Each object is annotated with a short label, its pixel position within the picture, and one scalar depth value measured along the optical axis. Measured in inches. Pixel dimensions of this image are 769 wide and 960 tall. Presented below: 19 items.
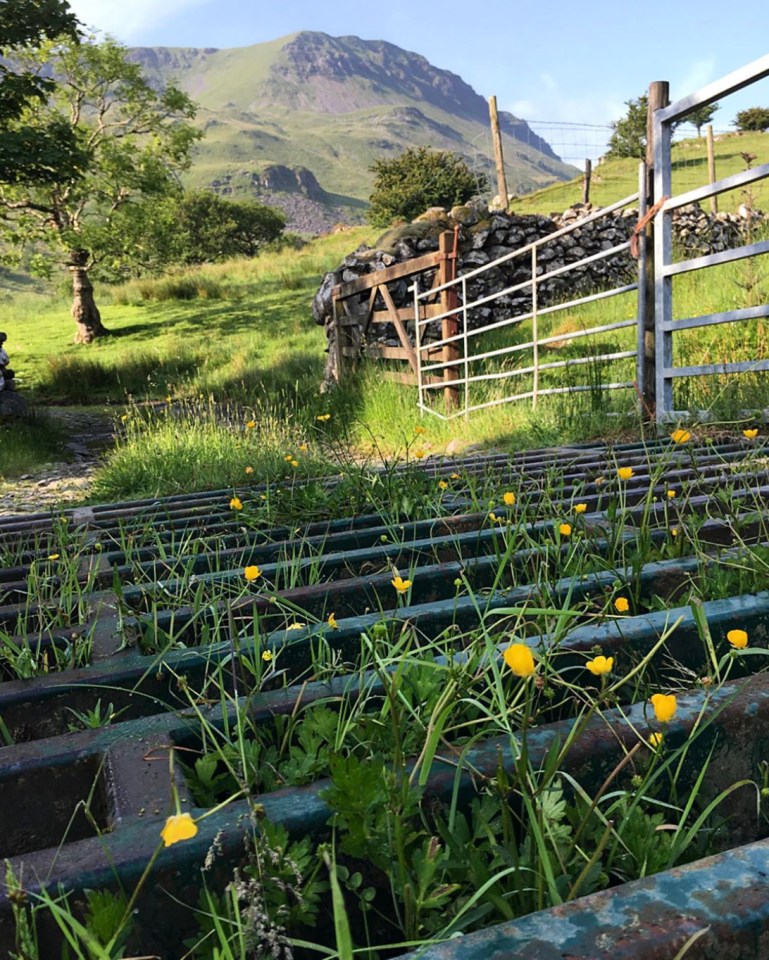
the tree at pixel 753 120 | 1665.8
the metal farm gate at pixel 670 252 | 151.7
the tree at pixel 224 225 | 1755.7
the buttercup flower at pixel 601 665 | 38.9
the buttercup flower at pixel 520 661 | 30.9
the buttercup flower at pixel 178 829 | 25.6
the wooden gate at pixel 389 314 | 327.0
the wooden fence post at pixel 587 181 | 798.5
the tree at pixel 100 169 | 747.4
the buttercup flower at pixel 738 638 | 43.0
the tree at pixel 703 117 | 1785.4
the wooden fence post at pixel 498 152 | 808.3
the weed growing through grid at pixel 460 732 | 34.1
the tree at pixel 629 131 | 1612.9
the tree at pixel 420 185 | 1219.2
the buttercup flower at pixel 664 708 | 32.2
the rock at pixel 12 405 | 413.4
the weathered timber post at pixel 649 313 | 188.2
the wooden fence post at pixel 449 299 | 322.7
